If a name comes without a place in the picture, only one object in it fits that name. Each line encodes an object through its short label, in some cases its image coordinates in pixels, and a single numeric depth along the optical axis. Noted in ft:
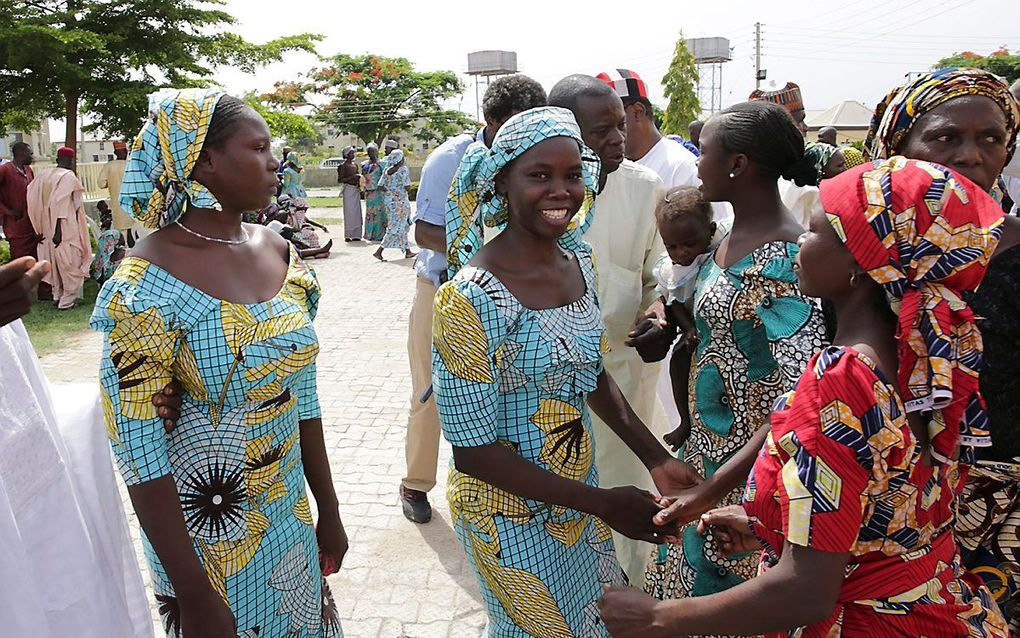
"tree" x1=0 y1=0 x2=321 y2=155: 48.21
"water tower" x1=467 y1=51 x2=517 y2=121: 167.94
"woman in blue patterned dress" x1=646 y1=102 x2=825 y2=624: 7.55
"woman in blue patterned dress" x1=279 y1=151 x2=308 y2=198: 49.75
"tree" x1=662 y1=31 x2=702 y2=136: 98.22
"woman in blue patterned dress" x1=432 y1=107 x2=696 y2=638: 6.71
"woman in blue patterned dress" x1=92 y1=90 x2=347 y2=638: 6.38
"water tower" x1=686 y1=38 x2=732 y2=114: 193.57
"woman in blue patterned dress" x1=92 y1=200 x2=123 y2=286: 38.65
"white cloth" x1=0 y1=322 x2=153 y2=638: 6.61
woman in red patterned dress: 4.81
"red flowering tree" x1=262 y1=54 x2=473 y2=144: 146.72
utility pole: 167.63
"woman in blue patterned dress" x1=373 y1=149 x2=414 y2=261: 50.52
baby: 9.36
